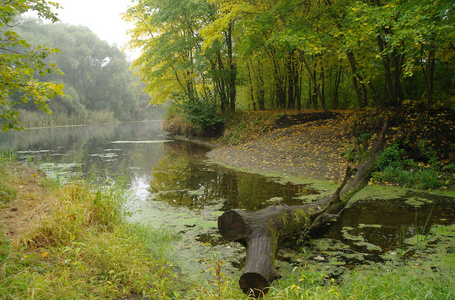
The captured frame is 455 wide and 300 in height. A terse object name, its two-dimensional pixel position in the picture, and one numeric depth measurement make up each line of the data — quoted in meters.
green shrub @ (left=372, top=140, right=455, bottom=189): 6.84
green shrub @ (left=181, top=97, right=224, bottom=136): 17.83
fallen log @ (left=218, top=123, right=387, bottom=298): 2.78
